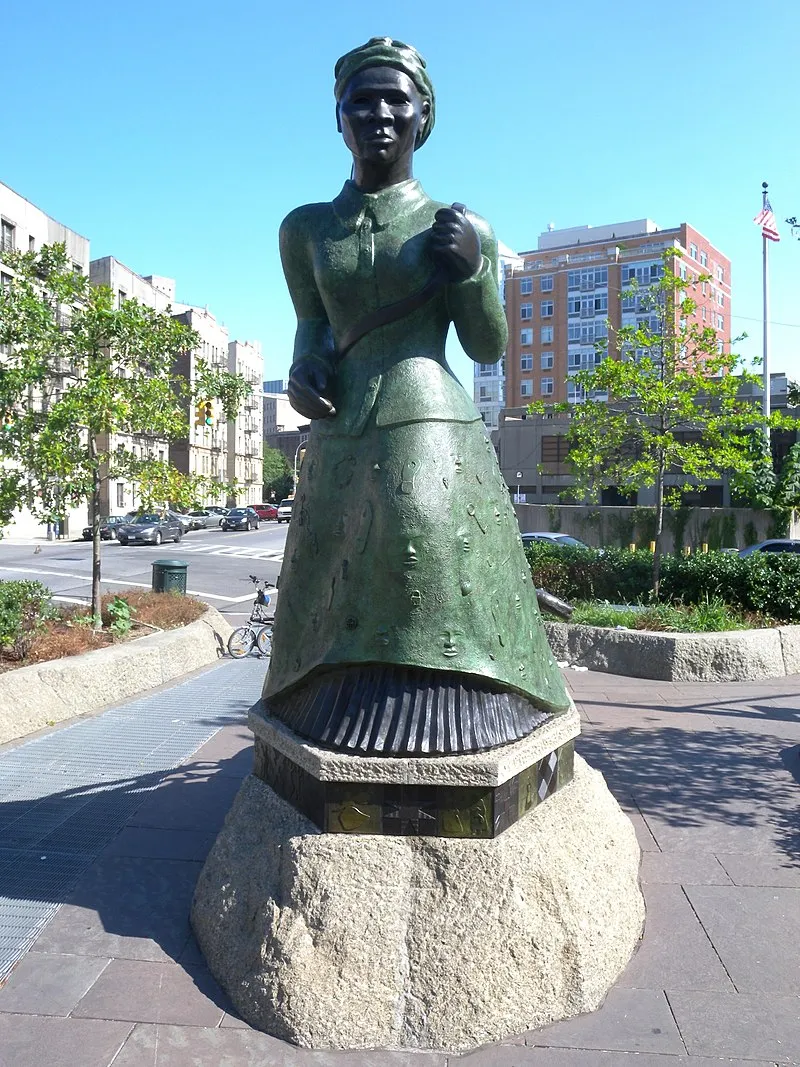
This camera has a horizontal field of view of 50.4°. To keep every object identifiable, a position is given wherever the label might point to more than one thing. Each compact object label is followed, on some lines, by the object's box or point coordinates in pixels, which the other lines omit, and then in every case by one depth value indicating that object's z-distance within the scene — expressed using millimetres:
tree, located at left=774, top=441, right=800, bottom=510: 22391
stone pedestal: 3020
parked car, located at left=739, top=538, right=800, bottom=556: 16547
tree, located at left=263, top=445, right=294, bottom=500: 86375
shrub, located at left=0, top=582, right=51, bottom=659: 7898
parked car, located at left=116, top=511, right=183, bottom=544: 33906
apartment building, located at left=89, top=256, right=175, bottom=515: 47500
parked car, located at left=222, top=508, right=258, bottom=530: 43719
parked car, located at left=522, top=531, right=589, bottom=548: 16034
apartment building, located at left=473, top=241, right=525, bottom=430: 83562
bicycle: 11258
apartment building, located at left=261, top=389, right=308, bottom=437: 118825
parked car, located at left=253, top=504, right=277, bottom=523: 56375
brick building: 64125
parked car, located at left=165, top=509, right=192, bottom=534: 37122
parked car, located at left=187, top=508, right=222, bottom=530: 45062
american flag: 23688
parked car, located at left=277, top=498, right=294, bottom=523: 54178
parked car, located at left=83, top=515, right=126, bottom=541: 35312
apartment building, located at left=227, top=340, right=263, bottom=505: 73625
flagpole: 23822
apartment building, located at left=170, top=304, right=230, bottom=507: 61931
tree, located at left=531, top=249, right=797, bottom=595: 12328
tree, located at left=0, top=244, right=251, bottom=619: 9828
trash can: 13945
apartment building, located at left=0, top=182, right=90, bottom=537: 38312
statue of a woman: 3357
